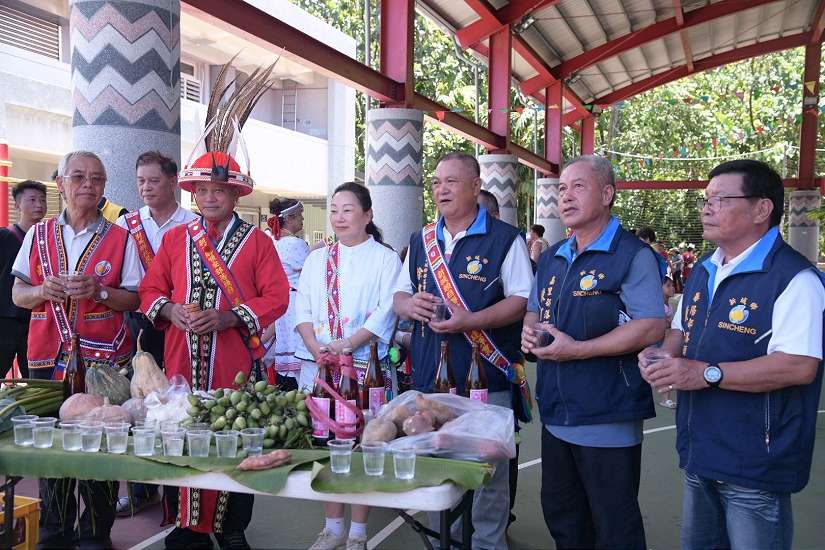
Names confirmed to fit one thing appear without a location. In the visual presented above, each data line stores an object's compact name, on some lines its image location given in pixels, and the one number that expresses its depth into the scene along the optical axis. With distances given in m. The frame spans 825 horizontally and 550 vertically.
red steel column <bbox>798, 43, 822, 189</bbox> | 18.39
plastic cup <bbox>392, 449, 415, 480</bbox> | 2.10
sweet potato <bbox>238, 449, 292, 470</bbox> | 2.19
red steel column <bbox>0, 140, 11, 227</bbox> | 6.96
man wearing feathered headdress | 3.33
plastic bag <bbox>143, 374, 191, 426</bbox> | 2.47
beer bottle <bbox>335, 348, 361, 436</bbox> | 2.67
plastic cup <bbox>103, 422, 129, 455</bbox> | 2.32
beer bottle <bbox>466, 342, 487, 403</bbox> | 2.92
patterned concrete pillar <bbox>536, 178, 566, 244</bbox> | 18.97
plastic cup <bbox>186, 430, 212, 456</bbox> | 2.29
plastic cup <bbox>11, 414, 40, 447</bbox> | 2.43
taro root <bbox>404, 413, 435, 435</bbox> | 2.32
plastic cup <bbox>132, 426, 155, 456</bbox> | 2.30
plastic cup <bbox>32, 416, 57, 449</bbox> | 2.39
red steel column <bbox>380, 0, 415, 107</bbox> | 9.74
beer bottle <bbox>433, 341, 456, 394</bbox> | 3.07
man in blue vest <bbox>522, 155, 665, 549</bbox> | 2.66
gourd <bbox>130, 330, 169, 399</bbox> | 2.76
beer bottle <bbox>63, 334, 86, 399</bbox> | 2.90
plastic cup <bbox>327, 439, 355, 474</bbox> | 2.17
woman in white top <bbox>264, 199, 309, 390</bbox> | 5.56
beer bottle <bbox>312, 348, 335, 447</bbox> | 2.50
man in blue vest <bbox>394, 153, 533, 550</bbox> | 3.26
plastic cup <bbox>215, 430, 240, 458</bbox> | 2.28
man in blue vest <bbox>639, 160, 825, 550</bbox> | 2.25
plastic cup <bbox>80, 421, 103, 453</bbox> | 2.33
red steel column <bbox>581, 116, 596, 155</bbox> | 23.20
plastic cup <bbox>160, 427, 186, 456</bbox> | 2.29
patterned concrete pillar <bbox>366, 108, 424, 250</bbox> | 9.79
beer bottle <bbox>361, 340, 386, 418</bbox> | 2.79
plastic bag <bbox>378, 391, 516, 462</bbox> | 2.25
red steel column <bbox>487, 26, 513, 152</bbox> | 13.55
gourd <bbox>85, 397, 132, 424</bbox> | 2.46
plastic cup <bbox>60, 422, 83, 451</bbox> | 2.35
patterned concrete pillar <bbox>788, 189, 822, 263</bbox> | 19.44
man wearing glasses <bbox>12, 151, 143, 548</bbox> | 3.48
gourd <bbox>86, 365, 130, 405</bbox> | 2.73
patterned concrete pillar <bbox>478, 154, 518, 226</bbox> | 14.34
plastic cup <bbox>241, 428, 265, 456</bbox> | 2.29
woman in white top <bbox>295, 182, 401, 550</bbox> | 3.47
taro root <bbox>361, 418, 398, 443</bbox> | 2.29
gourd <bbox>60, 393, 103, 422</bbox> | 2.58
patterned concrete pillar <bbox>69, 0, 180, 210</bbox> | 4.50
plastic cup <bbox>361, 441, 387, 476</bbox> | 2.13
